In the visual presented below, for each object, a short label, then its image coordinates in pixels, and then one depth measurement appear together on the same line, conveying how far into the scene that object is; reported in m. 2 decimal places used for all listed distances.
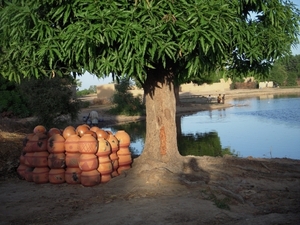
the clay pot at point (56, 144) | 8.81
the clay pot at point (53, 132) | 9.14
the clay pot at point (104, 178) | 8.70
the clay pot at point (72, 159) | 8.65
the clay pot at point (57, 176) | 8.84
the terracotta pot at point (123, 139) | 9.26
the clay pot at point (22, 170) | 9.47
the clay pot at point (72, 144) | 8.64
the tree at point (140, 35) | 6.78
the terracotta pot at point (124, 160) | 9.26
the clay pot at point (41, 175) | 8.98
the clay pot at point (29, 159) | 9.09
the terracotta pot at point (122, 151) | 9.30
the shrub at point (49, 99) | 19.20
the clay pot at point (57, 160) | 8.79
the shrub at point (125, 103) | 35.41
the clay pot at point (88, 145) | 8.41
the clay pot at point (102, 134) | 8.95
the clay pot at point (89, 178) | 8.48
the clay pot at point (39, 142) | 8.97
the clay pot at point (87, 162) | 8.42
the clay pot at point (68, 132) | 9.08
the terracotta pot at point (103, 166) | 8.66
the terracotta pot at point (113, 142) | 8.98
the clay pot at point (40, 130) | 9.55
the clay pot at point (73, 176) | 8.68
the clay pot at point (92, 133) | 8.81
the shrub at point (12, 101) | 31.19
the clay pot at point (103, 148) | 8.59
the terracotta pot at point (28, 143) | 9.10
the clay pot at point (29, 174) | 9.20
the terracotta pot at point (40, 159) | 8.95
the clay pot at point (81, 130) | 9.25
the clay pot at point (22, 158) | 9.42
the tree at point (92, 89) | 91.97
